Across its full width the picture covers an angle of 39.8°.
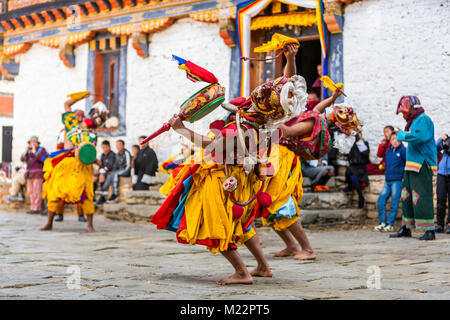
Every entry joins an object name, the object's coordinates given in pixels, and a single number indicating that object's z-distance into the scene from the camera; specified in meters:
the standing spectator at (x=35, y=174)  13.38
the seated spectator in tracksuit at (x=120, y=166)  12.57
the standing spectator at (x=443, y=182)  8.77
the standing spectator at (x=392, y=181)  9.04
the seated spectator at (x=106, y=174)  12.71
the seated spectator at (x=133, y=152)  12.44
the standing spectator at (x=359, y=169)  9.84
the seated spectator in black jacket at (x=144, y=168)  11.38
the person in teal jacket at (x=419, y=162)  7.20
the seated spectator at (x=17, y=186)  14.42
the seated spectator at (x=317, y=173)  9.74
